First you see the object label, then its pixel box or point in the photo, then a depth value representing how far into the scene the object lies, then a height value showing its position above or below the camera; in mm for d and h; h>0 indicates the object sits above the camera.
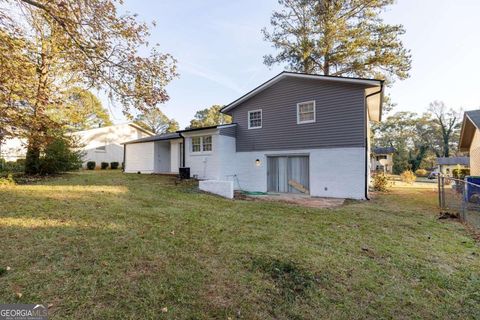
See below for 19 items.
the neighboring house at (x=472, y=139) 12148 +1728
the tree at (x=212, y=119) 39769 +8092
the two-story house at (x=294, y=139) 10094 +1344
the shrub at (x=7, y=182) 8971 -587
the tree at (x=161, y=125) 42375 +7689
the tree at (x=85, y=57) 5648 +2982
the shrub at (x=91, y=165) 24078 +133
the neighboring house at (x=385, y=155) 36406 +1672
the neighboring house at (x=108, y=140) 24641 +2880
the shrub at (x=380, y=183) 13703 -1074
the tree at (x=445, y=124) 41812 +7371
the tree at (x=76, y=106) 11386 +3208
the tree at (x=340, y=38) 15477 +8720
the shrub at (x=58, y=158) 12672 +482
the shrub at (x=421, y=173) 34903 -1169
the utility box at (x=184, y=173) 13844 -413
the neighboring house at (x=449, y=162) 34406 +435
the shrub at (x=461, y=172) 17791 -546
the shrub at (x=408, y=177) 19980 -1013
